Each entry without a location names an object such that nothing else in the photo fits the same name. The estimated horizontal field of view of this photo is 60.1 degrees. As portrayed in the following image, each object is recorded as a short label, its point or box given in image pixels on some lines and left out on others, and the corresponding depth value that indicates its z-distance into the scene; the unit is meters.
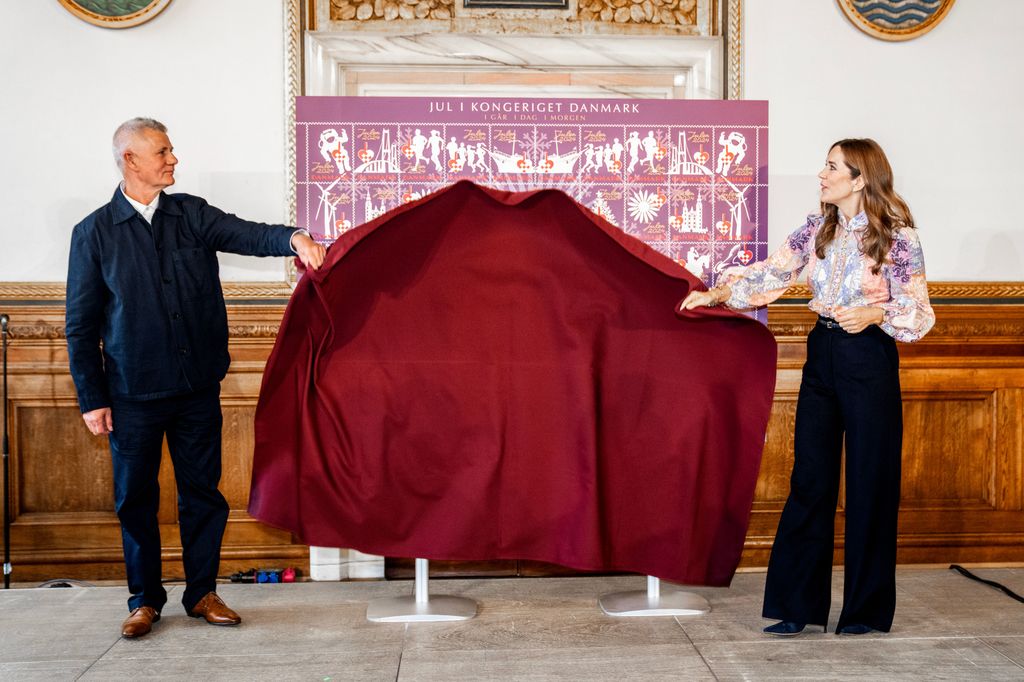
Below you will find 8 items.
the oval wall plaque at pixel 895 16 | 3.25
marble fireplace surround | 3.15
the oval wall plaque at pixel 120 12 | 3.08
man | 2.54
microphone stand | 3.01
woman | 2.46
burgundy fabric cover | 2.62
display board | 2.87
